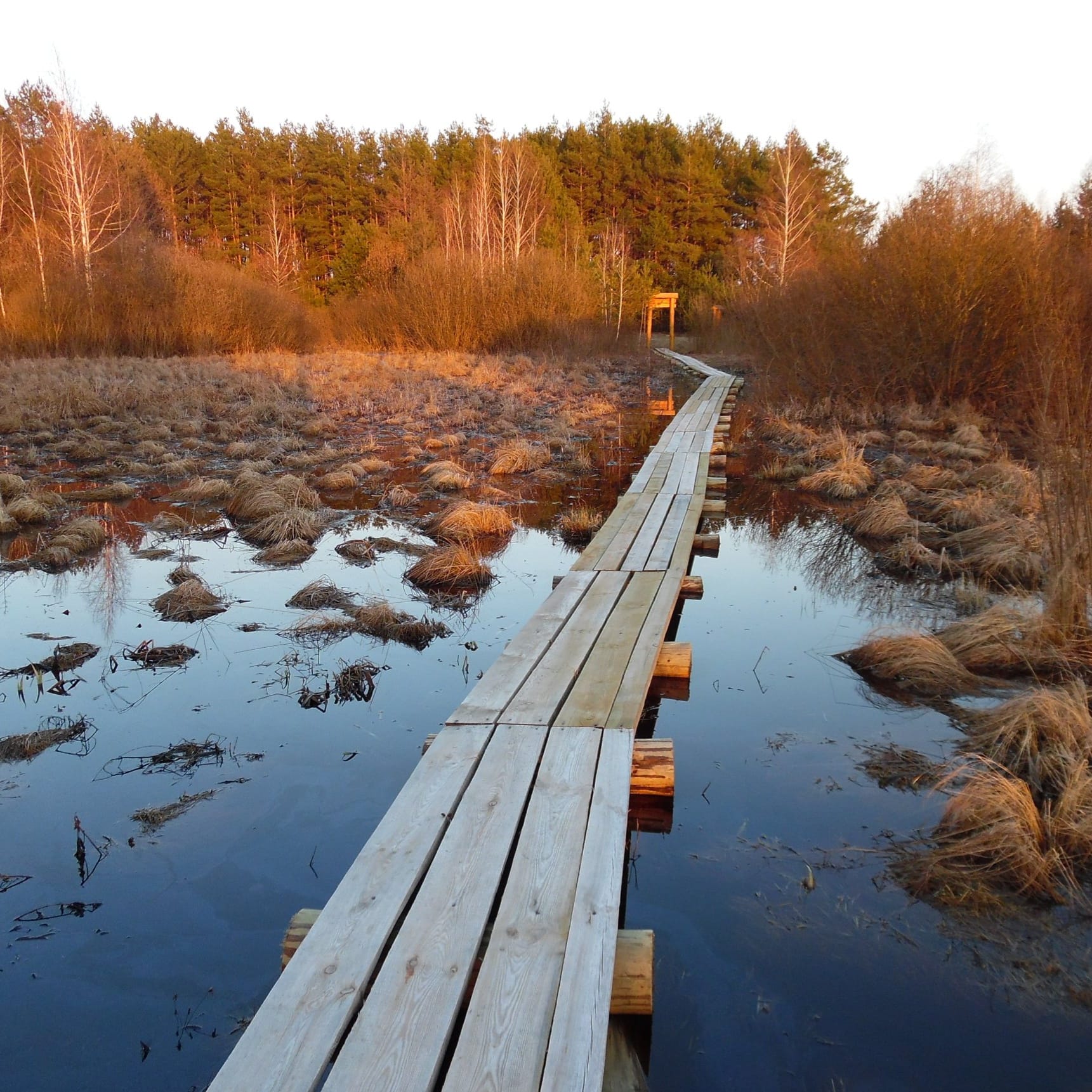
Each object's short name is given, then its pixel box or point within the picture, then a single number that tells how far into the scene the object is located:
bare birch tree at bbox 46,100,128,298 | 20.73
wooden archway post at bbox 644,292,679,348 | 30.58
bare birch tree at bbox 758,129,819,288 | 30.47
